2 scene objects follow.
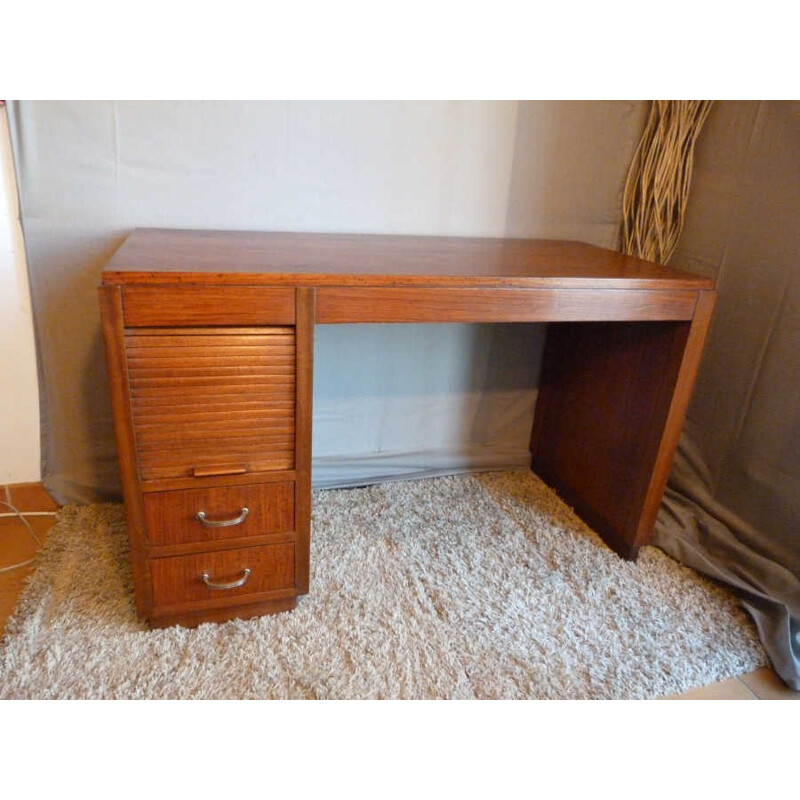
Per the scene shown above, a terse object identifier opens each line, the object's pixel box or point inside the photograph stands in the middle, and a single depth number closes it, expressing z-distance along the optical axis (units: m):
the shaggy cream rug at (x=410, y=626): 1.06
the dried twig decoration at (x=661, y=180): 1.50
